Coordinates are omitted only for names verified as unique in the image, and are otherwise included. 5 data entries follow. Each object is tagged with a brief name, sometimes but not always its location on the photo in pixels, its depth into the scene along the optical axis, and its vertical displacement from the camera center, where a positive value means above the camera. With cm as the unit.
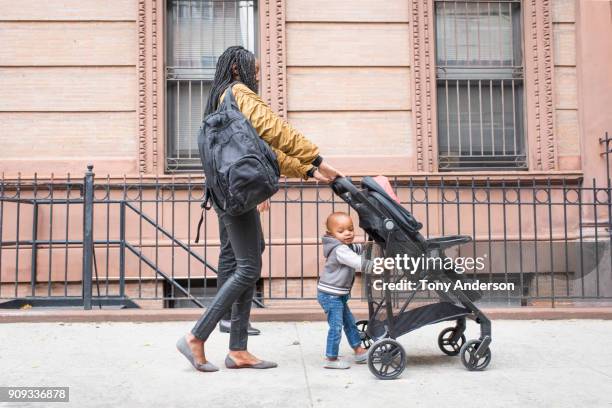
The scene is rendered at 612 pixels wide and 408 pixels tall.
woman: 402 -4
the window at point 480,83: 850 +196
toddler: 420 -29
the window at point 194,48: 839 +243
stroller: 403 -41
